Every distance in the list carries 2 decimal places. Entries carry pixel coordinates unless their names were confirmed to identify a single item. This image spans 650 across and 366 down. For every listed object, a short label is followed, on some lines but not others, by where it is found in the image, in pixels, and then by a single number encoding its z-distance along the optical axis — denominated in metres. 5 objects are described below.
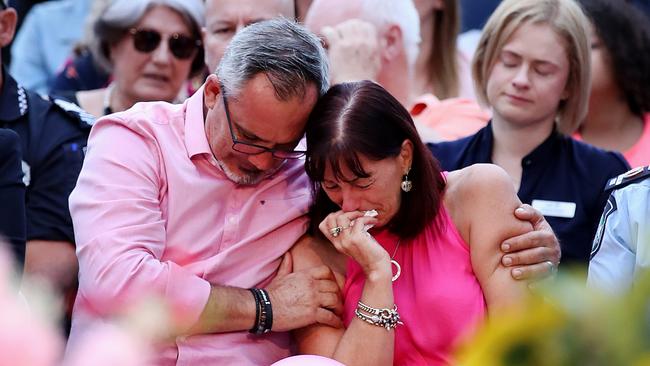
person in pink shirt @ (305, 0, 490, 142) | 8.14
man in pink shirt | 5.42
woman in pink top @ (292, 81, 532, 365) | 5.45
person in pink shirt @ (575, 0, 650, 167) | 8.96
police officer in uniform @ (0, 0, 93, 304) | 6.59
